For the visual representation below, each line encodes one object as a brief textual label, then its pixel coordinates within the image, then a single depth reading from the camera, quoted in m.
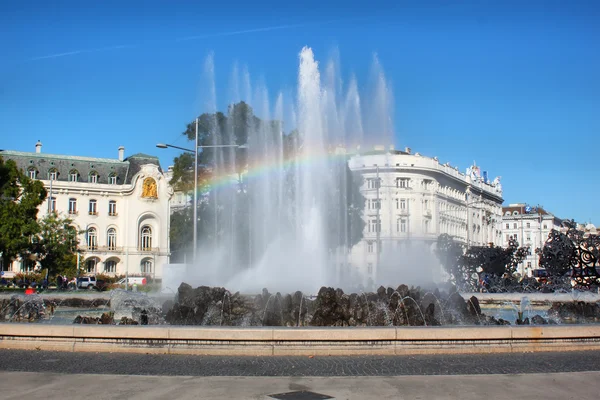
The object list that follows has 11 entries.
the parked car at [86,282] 56.03
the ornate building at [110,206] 76.69
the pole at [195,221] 33.94
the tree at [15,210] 41.67
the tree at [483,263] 46.53
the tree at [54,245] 53.28
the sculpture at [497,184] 125.46
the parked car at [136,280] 60.16
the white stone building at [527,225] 139.25
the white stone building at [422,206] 68.68
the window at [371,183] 59.62
